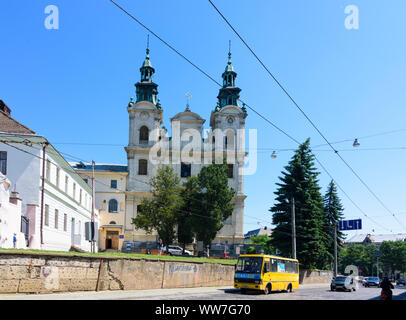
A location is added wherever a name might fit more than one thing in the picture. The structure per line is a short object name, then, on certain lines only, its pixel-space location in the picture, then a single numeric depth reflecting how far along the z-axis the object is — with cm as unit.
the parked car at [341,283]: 3162
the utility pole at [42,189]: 2788
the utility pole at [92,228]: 2877
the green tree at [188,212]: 4981
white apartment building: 2731
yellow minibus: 2322
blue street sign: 4228
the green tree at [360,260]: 10725
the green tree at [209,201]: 4966
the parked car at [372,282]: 4962
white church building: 6278
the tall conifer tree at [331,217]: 5363
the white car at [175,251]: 4814
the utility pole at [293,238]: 3609
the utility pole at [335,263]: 4606
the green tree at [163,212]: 4897
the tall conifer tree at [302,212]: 4409
